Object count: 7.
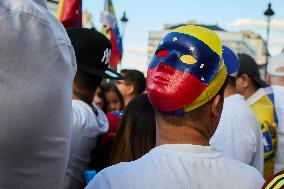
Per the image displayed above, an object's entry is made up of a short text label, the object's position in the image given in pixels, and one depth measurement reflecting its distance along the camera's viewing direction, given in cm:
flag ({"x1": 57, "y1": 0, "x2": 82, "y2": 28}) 648
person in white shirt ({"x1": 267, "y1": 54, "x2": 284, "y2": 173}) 422
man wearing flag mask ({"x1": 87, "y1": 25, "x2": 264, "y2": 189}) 168
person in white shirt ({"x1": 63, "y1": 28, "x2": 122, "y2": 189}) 300
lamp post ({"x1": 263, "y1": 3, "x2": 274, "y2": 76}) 2214
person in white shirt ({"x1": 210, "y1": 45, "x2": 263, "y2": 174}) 333
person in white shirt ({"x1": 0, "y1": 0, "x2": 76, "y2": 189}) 111
